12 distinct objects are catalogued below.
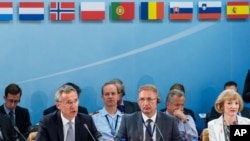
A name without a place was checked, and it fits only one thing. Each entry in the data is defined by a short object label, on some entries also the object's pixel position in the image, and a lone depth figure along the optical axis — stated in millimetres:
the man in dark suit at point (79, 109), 11466
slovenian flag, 12690
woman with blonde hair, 8214
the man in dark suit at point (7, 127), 9265
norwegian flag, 12304
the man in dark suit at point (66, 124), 7309
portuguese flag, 12497
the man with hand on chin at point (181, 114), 9636
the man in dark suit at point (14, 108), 11360
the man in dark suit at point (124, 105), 10778
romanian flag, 12544
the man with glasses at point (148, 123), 7675
